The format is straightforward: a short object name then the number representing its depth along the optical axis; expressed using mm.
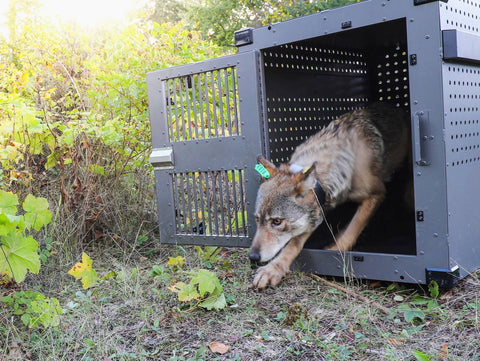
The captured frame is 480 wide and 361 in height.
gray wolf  3377
